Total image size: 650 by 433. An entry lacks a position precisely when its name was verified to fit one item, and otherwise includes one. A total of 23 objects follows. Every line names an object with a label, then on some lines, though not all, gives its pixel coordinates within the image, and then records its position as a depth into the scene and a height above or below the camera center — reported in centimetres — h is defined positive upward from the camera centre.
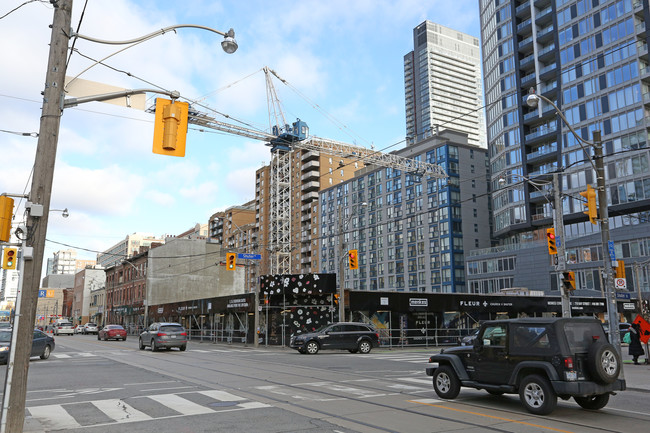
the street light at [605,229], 1716 +295
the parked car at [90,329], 6901 -113
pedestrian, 2170 -94
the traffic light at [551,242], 2278 +330
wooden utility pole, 732 +181
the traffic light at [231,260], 3553 +399
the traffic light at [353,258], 3244 +374
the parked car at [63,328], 6538 -96
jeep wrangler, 966 -79
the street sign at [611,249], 1765 +236
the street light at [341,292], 3325 +174
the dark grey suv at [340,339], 2853 -101
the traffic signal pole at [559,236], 2142 +343
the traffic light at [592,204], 1803 +391
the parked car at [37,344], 2053 -103
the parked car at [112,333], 4606 -110
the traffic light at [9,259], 1595 +181
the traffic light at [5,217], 743 +143
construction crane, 6252 +2324
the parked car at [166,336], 2953 -90
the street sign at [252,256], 3294 +399
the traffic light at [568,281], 2083 +151
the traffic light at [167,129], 888 +317
